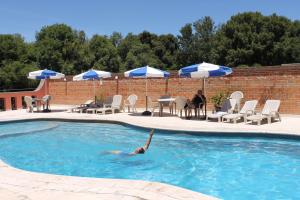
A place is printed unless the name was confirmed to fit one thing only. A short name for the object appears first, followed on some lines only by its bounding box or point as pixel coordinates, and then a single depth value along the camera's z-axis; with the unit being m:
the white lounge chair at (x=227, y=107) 14.18
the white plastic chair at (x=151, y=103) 18.02
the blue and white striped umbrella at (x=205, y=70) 14.43
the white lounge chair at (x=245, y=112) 13.40
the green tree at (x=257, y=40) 41.78
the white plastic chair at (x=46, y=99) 20.00
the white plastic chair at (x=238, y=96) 15.30
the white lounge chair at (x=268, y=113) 12.86
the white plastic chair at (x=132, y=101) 18.50
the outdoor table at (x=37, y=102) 20.42
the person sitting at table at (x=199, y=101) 15.00
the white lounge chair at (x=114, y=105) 18.17
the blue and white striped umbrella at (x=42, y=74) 19.75
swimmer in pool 8.79
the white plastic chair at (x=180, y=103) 15.32
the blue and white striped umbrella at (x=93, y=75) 18.41
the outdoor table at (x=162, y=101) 16.00
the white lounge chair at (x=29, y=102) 19.72
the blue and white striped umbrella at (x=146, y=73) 16.16
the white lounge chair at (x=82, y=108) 18.98
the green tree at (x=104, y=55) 48.66
